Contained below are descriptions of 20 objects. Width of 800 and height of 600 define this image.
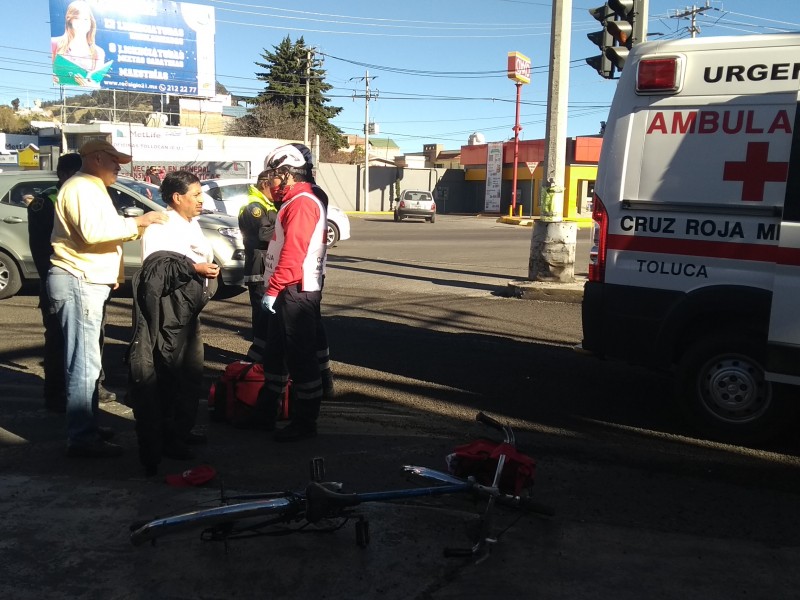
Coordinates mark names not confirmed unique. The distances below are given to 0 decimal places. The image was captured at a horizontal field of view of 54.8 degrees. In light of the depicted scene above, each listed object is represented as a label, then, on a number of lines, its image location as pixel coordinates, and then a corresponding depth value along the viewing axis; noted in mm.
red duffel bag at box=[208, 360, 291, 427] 5402
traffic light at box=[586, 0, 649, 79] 9758
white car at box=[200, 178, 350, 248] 16406
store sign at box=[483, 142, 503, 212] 48750
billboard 34844
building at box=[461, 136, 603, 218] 45781
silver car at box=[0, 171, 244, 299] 10406
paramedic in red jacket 5023
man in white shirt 4355
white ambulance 4969
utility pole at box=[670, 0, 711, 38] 40250
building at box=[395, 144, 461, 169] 79375
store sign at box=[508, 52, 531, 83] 34900
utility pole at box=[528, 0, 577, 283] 11539
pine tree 63584
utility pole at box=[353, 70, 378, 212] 48969
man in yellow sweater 4410
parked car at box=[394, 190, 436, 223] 38625
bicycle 3412
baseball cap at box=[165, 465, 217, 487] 4283
